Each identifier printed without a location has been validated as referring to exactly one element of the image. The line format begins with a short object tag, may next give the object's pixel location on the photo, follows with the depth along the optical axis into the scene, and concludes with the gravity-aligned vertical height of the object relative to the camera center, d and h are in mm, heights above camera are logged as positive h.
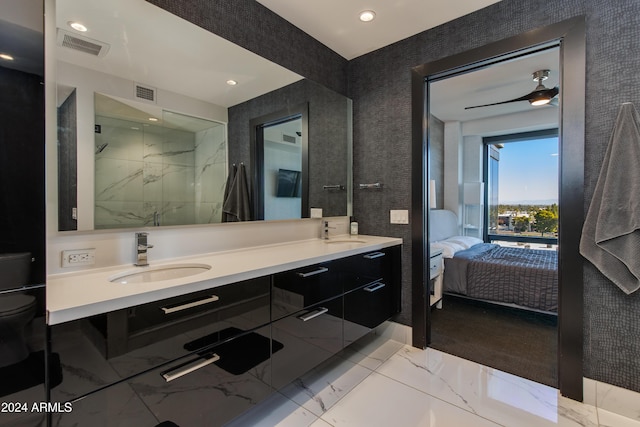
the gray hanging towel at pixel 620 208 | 1568 +15
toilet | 807 -273
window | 3443 +279
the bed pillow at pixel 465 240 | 3742 -396
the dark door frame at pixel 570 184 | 1742 +160
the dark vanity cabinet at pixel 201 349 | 956 -579
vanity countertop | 965 -291
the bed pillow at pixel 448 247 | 3389 -433
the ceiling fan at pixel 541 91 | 2878 +1184
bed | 2826 -649
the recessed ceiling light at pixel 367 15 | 2137 +1445
